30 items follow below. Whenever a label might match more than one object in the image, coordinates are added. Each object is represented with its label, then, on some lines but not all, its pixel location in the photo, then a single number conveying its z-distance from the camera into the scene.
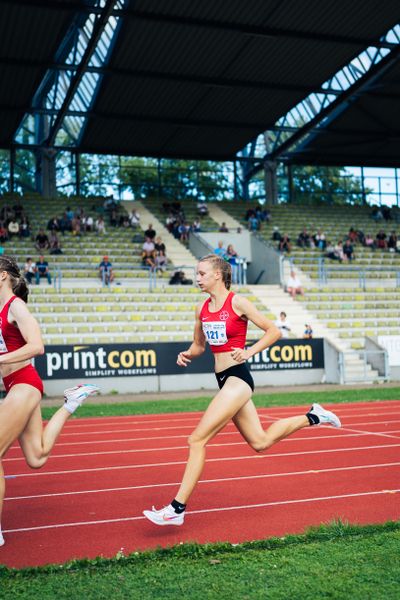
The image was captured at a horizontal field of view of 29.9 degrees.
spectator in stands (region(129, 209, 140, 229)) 36.38
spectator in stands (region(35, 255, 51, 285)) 27.95
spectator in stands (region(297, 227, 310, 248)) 36.91
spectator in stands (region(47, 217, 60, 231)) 33.28
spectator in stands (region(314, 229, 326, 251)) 37.06
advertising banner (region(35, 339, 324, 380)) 21.86
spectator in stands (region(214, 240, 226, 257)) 30.66
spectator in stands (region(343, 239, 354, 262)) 36.06
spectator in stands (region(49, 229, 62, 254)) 31.27
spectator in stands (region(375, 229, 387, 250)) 38.62
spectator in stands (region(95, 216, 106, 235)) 34.78
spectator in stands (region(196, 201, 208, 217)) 40.06
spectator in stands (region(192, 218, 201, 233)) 36.19
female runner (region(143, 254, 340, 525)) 5.88
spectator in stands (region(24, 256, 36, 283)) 27.67
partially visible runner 5.67
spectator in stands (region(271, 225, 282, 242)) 37.18
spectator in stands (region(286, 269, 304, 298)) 31.02
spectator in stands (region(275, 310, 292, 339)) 25.78
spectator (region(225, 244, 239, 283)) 31.50
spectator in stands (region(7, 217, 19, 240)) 32.12
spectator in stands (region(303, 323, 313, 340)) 25.79
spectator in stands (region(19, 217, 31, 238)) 32.25
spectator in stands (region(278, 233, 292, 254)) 35.81
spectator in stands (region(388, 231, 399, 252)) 38.57
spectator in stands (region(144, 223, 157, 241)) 33.69
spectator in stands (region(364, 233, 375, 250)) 38.51
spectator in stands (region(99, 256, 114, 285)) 29.25
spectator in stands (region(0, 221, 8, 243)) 31.52
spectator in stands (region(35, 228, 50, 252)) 31.30
